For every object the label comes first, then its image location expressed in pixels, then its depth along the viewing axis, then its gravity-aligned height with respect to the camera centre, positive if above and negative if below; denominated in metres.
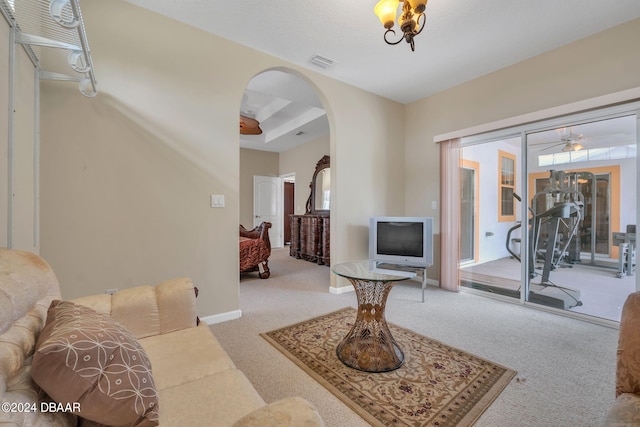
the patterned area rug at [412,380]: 1.48 -1.09
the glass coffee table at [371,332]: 1.90 -0.89
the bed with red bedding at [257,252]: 4.18 -0.63
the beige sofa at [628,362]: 0.99 -0.60
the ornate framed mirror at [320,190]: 6.02 +0.51
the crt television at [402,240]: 3.28 -0.36
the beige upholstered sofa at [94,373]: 0.67 -0.45
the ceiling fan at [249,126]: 5.02 +1.65
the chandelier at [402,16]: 1.79 +1.33
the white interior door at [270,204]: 7.37 +0.22
